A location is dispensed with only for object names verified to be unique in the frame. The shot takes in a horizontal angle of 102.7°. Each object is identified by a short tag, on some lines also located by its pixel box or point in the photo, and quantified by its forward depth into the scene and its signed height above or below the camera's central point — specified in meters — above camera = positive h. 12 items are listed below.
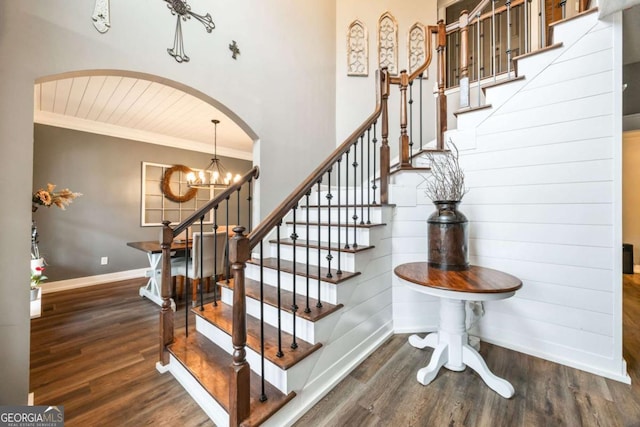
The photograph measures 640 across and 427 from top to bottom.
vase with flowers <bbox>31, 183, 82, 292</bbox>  1.85 +0.08
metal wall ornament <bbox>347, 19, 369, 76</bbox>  3.71 +2.40
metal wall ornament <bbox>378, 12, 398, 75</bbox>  3.72 +2.50
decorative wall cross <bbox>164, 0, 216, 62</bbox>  2.06 +1.57
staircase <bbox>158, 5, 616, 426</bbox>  1.34 -0.67
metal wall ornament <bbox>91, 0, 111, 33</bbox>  1.72 +1.33
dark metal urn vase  1.78 -0.16
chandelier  3.89 +0.81
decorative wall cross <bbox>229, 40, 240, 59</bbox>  2.43 +1.57
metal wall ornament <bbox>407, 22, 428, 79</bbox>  3.72 +2.43
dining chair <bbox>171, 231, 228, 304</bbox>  3.10 -0.62
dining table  3.28 -0.77
